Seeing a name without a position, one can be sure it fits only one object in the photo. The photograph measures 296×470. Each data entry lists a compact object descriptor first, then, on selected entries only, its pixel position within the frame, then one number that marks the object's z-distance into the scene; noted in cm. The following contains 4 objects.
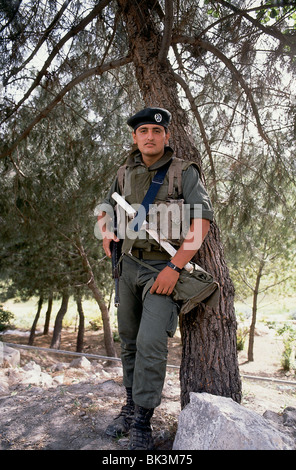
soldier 188
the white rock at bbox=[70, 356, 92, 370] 603
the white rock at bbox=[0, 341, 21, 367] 446
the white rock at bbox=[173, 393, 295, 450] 158
